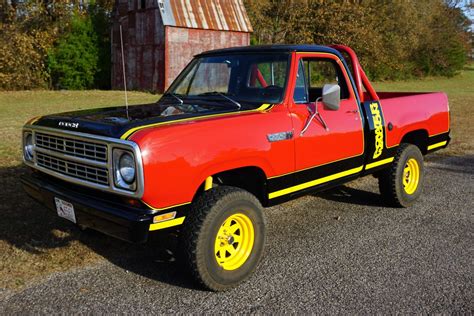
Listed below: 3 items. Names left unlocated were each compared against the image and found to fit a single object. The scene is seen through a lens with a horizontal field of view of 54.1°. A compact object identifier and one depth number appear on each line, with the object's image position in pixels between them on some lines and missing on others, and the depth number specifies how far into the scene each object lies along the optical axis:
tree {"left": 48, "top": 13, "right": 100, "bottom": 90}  25.09
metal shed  20.55
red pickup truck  3.19
